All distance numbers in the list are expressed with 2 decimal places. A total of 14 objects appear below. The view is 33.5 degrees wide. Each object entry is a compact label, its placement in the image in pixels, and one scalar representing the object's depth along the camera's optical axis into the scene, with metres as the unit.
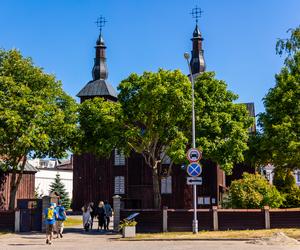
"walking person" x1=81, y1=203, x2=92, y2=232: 27.34
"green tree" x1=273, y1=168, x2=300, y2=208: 29.78
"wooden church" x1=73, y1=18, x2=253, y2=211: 44.25
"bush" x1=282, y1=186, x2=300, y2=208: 29.76
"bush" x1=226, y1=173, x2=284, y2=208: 27.28
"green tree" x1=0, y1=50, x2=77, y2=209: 26.58
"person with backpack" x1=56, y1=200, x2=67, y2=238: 23.77
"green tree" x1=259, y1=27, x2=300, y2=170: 26.88
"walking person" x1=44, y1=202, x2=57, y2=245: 21.12
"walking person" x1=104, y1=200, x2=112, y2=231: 27.94
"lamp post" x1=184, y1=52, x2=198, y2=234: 22.95
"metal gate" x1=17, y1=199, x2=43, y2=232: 26.83
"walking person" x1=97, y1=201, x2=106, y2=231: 27.78
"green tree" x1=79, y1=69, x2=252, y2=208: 27.20
